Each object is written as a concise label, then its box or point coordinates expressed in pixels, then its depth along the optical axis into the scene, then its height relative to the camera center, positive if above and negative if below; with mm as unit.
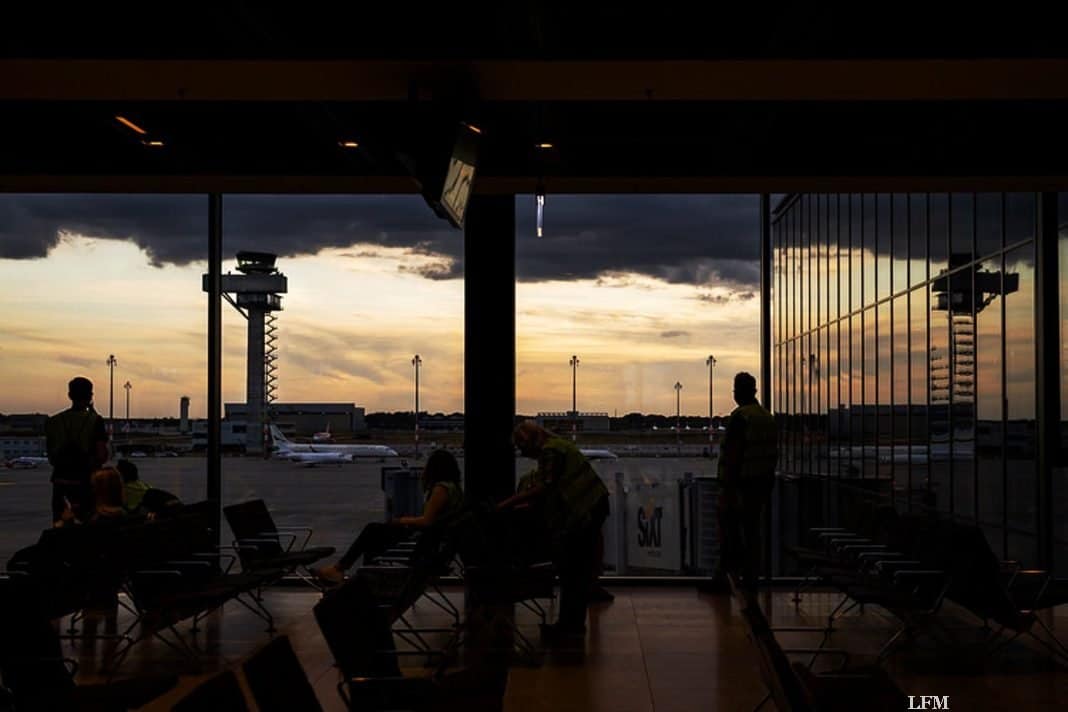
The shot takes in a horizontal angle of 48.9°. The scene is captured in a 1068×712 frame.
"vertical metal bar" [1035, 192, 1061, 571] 9602 +382
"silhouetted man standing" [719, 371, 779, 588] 9688 -604
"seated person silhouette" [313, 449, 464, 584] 8648 -845
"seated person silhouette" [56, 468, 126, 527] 9000 -724
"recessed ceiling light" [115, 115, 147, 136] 7665 +1823
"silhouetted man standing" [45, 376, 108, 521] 9531 -347
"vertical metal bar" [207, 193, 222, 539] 10922 +618
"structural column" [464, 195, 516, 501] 10117 +488
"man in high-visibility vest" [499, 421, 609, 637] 8500 -777
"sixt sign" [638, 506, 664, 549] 14039 -1509
